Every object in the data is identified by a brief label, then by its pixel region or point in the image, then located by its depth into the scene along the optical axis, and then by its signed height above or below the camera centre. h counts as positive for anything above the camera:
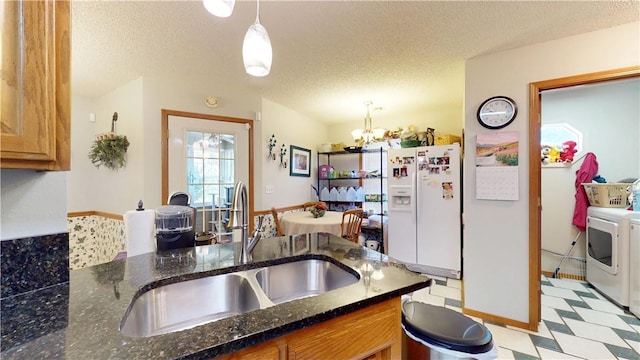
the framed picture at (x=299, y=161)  3.88 +0.29
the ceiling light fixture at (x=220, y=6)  0.92 +0.63
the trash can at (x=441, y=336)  0.97 -0.61
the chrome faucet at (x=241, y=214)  1.20 -0.16
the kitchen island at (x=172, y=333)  0.57 -0.37
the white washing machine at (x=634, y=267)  2.19 -0.76
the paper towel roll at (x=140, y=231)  1.61 -0.32
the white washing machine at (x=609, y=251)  2.32 -0.71
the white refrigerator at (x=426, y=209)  3.10 -0.37
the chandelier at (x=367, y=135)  3.46 +0.61
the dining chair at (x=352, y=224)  3.04 -0.53
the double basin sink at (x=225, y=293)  0.94 -0.48
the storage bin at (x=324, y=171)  4.42 +0.15
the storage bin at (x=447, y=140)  3.25 +0.51
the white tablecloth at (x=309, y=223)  2.94 -0.51
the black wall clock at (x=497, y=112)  2.11 +0.56
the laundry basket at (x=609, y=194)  2.67 -0.16
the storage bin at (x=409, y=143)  3.45 +0.49
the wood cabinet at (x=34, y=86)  0.60 +0.23
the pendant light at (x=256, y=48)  1.07 +0.55
